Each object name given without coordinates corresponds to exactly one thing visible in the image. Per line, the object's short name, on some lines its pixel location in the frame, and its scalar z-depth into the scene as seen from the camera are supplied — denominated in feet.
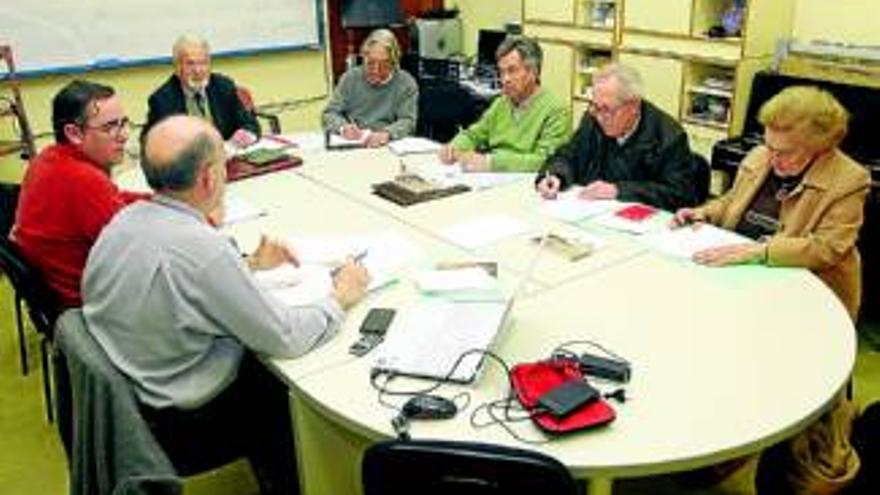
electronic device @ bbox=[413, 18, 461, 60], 17.30
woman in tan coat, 6.68
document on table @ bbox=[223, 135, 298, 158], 11.00
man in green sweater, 9.94
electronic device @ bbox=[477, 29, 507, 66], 16.67
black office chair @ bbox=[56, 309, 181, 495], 4.44
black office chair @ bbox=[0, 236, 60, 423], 6.97
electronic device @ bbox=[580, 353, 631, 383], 4.90
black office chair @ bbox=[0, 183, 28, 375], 8.69
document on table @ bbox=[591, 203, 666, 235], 7.67
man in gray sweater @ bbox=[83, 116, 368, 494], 5.10
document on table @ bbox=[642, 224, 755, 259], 7.07
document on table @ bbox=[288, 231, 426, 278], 6.89
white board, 14.12
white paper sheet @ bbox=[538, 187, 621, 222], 8.13
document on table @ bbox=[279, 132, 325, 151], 11.35
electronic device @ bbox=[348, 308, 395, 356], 5.41
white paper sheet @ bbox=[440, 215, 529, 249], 7.45
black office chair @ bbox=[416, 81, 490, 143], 13.15
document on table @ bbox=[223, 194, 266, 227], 8.27
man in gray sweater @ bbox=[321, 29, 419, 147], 12.23
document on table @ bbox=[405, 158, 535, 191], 9.36
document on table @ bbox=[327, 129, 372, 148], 11.39
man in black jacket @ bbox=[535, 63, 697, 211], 8.75
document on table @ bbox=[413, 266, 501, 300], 6.00
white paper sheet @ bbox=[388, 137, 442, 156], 11.00
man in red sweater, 7.20
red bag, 4.41
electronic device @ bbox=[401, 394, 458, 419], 4.59
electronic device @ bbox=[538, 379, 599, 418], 4.46
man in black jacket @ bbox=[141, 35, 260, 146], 11.51
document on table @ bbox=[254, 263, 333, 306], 6.18
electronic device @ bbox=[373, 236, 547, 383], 5.03
